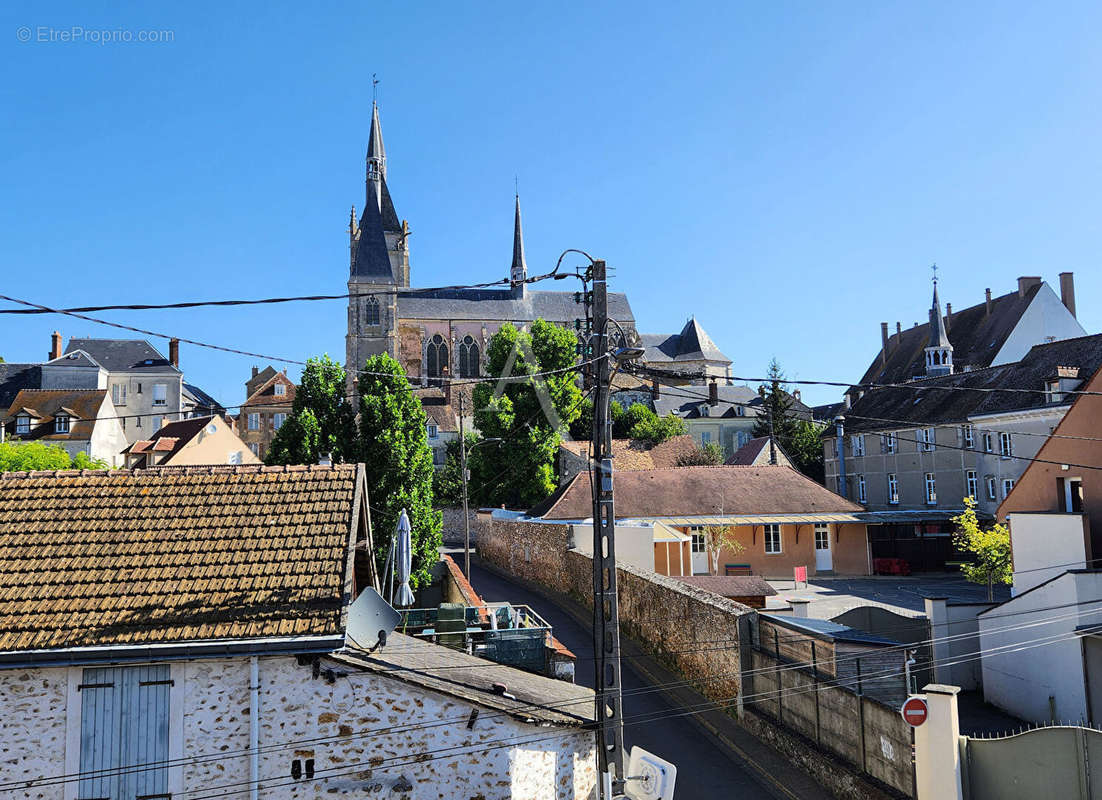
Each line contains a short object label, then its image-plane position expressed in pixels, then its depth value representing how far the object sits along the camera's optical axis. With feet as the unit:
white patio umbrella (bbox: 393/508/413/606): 39.45
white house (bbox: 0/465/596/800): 30.37
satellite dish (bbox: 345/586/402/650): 34.01
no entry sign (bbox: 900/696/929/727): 35.37
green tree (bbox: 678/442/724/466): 181.88
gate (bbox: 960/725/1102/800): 32.50
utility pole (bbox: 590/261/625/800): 32.63
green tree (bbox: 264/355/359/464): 92.22
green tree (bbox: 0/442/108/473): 126.00
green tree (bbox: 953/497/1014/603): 85.87
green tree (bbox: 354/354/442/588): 90.27
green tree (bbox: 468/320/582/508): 152.35
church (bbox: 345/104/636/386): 260.42
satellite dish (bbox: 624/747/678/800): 30.91
